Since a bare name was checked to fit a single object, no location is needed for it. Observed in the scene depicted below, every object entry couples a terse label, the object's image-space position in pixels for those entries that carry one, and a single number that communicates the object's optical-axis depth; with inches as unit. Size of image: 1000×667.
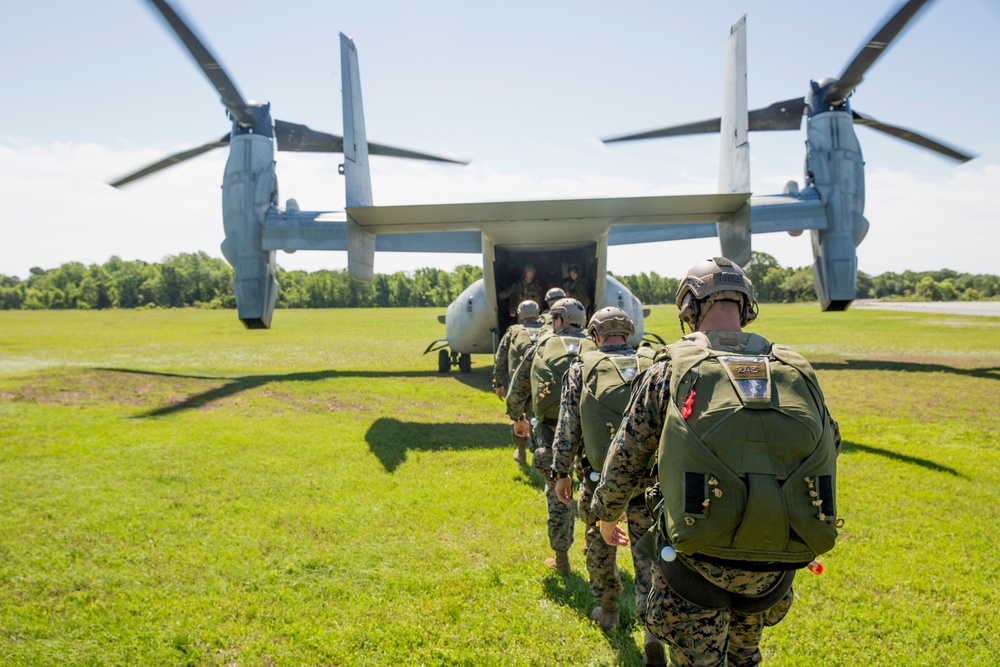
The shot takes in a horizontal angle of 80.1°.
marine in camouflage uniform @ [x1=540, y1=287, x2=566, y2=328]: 273.1
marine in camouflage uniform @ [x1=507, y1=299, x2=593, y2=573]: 183.8
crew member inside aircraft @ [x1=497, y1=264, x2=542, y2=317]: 457.1
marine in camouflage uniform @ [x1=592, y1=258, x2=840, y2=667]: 94.9
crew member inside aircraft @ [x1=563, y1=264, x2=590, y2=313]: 446.3
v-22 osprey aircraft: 340.2
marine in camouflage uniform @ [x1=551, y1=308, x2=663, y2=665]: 154.0
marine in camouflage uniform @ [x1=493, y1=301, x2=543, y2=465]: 260.4
